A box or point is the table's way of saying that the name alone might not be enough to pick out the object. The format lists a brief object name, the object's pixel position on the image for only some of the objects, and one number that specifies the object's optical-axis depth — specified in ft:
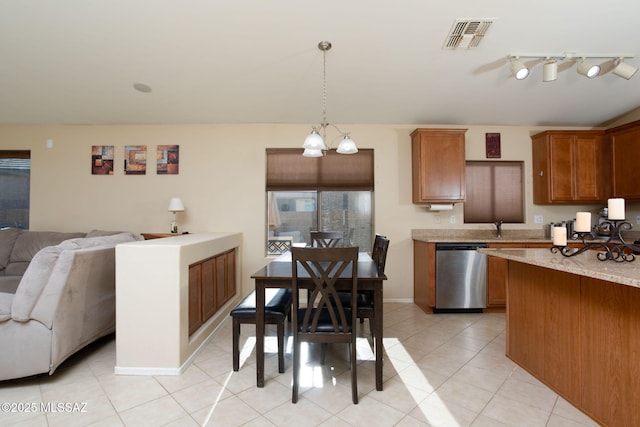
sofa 6.40
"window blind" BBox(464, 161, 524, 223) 13.48
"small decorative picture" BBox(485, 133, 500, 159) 13.30
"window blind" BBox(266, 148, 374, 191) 13.19
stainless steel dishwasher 11.30
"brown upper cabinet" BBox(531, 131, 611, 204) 12.35
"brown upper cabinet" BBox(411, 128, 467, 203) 12.09
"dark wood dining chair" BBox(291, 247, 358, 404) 5.75
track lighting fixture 8.96
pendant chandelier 7.63
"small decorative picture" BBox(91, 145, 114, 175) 13.12
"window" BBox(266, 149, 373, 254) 13.20
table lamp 12.17
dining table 6.27
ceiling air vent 7.95
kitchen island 4.82
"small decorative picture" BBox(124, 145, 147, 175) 13.09
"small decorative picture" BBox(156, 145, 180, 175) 13.08
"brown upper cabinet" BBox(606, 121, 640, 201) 11.30
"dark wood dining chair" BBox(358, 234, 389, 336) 7.06
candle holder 5.53
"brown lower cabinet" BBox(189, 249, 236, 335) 8.11
